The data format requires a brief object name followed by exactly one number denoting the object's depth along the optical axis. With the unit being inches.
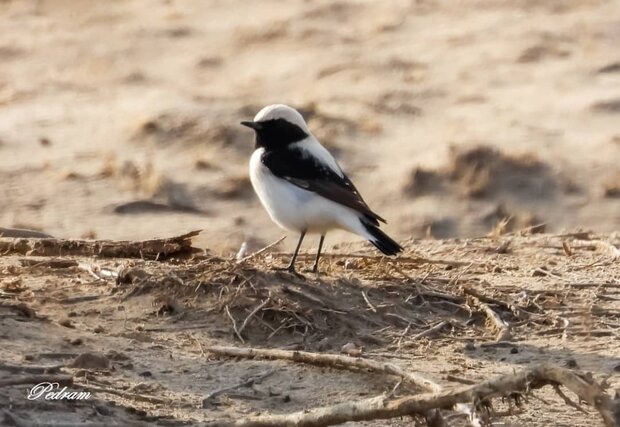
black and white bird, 625.9
